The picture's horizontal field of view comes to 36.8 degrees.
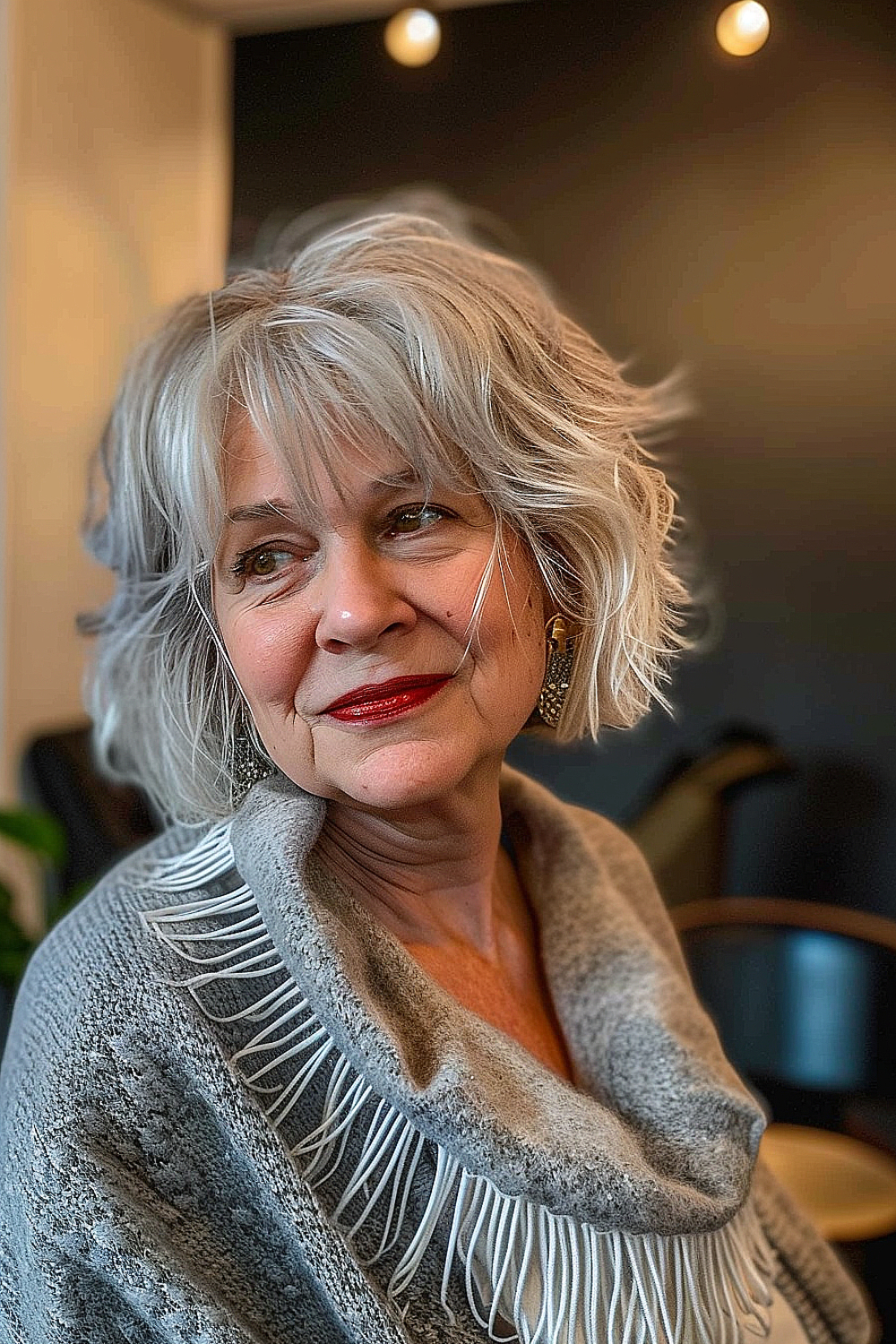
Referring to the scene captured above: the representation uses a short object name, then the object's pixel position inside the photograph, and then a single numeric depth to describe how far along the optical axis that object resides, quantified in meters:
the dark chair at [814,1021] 2.03
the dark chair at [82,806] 2.74
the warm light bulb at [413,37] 2.03
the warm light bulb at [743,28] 1.53
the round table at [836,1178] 1.91
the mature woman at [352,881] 0.92
